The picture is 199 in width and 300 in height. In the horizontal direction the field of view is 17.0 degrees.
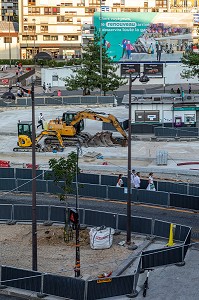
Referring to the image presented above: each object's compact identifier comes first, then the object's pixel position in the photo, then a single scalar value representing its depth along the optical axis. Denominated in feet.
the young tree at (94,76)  255.29
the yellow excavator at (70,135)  171.12
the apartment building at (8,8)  569.64
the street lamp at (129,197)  97.86
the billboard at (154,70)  325.13
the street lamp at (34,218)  86.88
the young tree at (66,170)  100.68
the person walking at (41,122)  198.96
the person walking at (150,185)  123.24
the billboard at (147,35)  331.98
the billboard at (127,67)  325.01
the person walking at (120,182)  125.70
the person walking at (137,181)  124.77
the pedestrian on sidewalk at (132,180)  125.29
